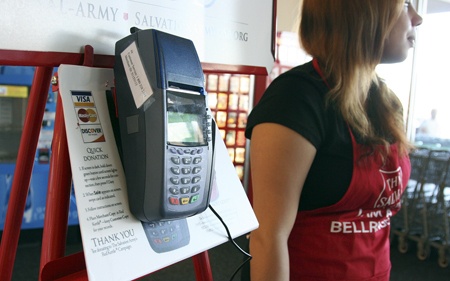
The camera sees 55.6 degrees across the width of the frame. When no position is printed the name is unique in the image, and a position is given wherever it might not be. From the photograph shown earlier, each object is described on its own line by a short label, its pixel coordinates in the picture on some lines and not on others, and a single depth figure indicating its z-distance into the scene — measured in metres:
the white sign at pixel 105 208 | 0.48
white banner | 0.50
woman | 0.82
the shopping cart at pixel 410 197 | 3.51
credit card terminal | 0.50
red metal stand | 0.53
